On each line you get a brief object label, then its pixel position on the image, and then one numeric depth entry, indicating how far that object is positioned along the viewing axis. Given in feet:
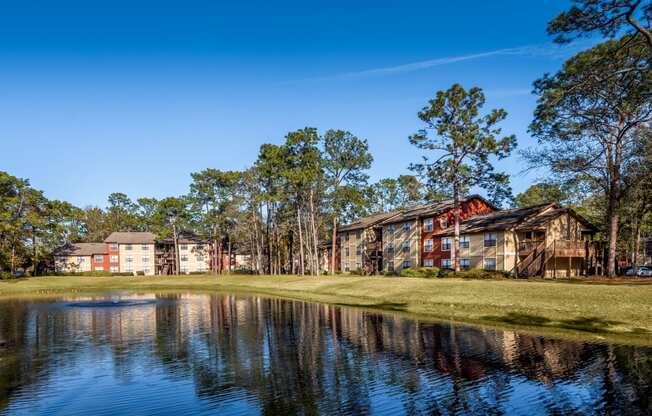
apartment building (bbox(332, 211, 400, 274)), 245.45
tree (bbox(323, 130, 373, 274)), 234.38
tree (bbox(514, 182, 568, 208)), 357.98
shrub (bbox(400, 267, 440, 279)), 179.16
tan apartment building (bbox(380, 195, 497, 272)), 207.69
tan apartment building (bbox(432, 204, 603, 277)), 162.61
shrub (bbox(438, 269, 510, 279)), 156.46
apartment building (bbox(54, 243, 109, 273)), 339.98
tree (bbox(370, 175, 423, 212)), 396.98
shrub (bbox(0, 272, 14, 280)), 242.58
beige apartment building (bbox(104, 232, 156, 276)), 346.74
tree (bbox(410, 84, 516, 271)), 169.58
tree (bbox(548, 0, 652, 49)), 74.23
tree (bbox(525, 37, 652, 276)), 110.99
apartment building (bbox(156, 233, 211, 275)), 358.43
